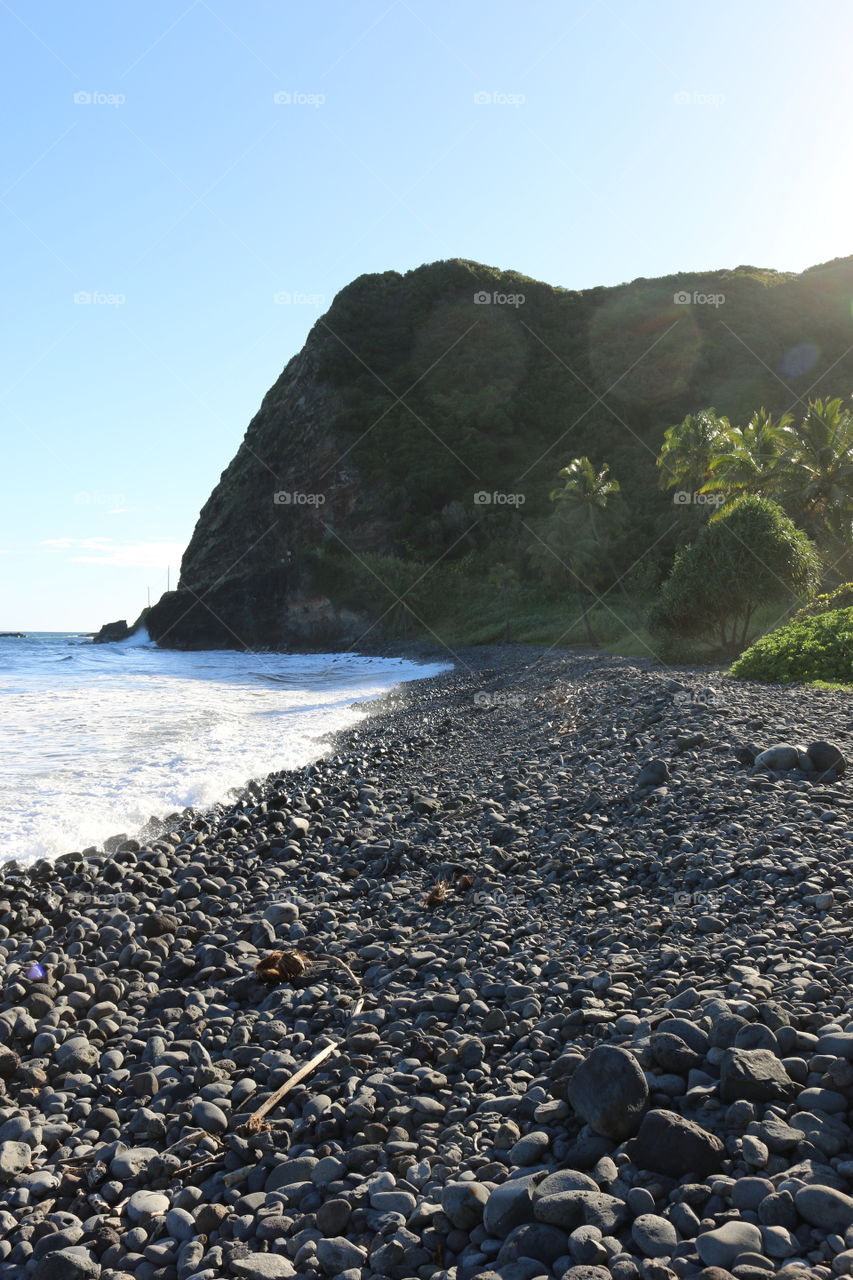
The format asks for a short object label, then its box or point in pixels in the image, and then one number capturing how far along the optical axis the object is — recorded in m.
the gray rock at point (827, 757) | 7.74
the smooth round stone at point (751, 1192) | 2.59
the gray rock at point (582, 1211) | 2.67
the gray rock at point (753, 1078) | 3.09
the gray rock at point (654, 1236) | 2.47
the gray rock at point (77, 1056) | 4.55
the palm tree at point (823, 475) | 33.84
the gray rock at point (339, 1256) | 2.85
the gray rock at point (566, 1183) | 2.83
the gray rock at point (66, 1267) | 3.02
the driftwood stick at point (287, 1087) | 3.81
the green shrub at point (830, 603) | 27.02
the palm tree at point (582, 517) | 51.38
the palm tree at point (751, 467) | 36.25
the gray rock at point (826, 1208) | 2.42
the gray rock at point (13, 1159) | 3.63
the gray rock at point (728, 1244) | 2.36
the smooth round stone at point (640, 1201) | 2.68
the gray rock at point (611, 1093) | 3.14
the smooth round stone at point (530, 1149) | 3.19
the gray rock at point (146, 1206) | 3.32
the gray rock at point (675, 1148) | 2.83
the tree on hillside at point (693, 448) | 40.66
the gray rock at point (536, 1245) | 2.62
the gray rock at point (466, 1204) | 2.92
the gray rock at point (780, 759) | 8.02
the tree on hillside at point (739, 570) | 29.56
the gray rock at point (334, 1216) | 3.04
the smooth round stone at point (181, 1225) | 3.20
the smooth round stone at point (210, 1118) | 3.88
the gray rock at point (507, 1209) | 2.81
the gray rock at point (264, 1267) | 2.84
